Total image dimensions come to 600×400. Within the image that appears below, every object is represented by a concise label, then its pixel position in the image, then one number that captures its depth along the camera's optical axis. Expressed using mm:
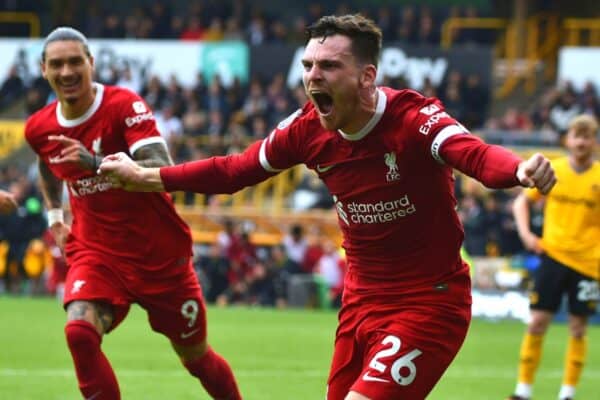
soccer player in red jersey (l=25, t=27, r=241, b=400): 13720
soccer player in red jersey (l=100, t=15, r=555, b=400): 10573
